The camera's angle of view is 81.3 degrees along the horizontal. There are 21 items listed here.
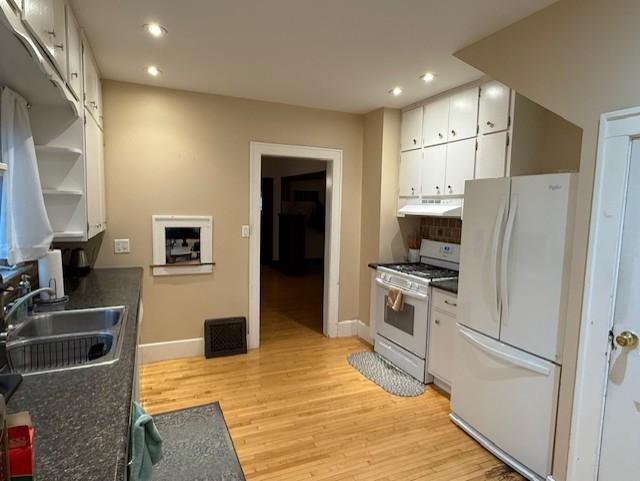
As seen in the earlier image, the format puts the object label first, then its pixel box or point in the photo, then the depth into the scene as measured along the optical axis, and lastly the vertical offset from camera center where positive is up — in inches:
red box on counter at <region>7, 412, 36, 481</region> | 27.7 -18.7
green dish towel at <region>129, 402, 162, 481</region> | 50.1 -33.9
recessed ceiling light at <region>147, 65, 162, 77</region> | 113.0 +41.9
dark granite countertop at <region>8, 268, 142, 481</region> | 34.1 -23.9
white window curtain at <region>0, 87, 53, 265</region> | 69.3 +2.1
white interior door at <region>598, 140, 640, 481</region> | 64.3 -25.2
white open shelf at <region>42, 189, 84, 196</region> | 82.6 +2.5
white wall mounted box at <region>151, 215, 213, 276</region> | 135.5 -14.2
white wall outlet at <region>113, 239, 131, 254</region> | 130.2 -14.5
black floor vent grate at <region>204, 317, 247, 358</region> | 143.7 -50.4
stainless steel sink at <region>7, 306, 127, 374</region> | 62.8 -25.2
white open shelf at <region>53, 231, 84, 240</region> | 85.3 -7.3
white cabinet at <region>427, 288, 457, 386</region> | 113.1 -37.7
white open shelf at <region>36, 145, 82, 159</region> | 82.0 +11.8
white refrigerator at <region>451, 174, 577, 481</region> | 77.4 -22.0
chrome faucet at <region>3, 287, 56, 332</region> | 61.0 -18.3
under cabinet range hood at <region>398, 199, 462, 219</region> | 121.2 +1.8
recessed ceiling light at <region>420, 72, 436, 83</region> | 113.5 +42.2
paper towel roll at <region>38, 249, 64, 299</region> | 86.0 -15.8
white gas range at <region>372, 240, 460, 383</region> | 124.9 -33.1
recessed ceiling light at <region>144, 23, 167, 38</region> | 87.3 +42.1
